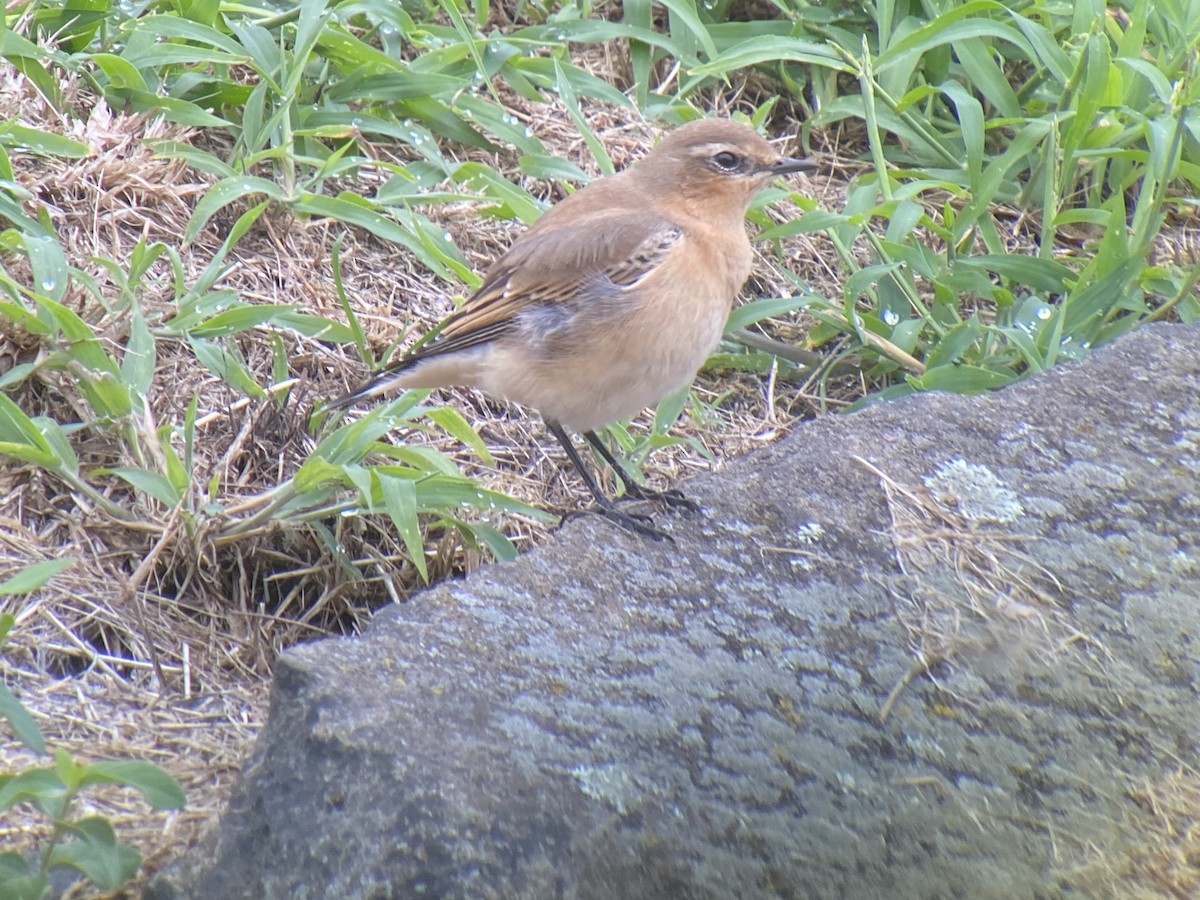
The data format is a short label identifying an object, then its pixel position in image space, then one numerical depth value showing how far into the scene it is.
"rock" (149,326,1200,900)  5.16
